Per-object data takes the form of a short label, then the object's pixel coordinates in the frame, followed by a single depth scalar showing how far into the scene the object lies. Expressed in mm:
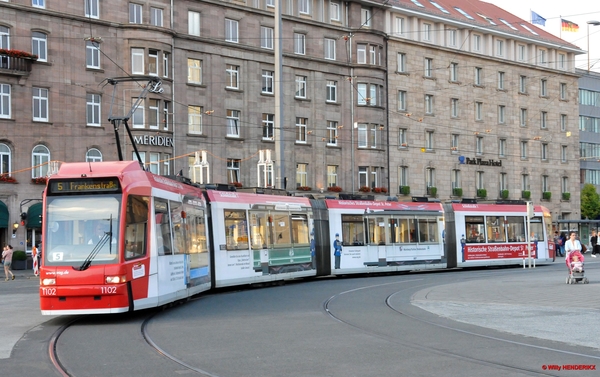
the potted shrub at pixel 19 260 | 41438
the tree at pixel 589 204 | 76688
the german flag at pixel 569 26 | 68938
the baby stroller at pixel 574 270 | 24953
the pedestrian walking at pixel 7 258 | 35750
